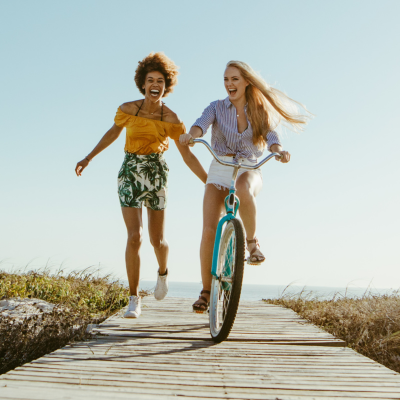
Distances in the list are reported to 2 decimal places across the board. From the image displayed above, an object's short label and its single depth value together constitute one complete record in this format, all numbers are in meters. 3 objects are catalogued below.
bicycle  3.02
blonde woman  3.98
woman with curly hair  4.45
